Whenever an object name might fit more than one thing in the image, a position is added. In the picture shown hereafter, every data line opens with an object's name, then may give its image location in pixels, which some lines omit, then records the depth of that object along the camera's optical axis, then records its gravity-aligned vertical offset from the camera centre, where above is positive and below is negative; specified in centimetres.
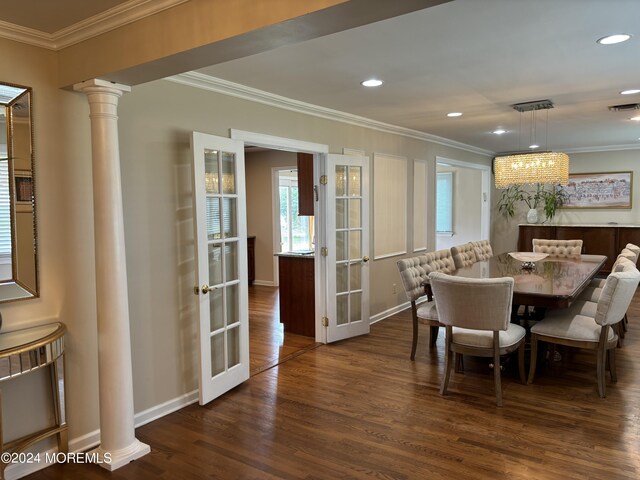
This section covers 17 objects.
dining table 348 -57
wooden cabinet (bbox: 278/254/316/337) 523 -88
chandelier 495 +47
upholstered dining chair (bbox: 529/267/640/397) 336 -88
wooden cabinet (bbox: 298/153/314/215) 512 +36
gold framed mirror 251 +13
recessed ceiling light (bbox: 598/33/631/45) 272 +102
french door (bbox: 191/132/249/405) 329 -34
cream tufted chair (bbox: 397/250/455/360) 415 -64
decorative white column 255 -38
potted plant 883 +26
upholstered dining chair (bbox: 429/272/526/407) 324 -74
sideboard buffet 800 -42
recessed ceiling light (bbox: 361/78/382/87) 365 +104
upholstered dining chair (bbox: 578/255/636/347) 403 -82
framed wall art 838 +40
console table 230 -72
